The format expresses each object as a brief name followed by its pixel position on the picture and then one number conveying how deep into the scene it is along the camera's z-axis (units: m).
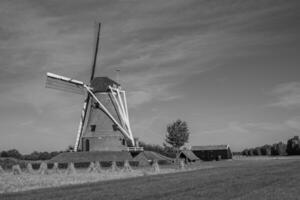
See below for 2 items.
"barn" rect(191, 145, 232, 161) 81.00
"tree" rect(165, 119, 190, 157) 79.88
